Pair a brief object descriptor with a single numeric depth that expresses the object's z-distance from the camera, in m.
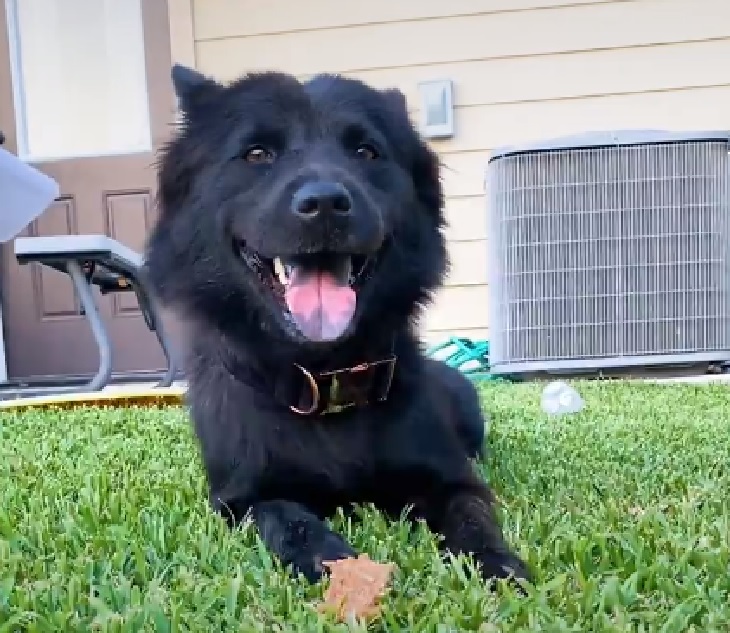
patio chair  4.43
